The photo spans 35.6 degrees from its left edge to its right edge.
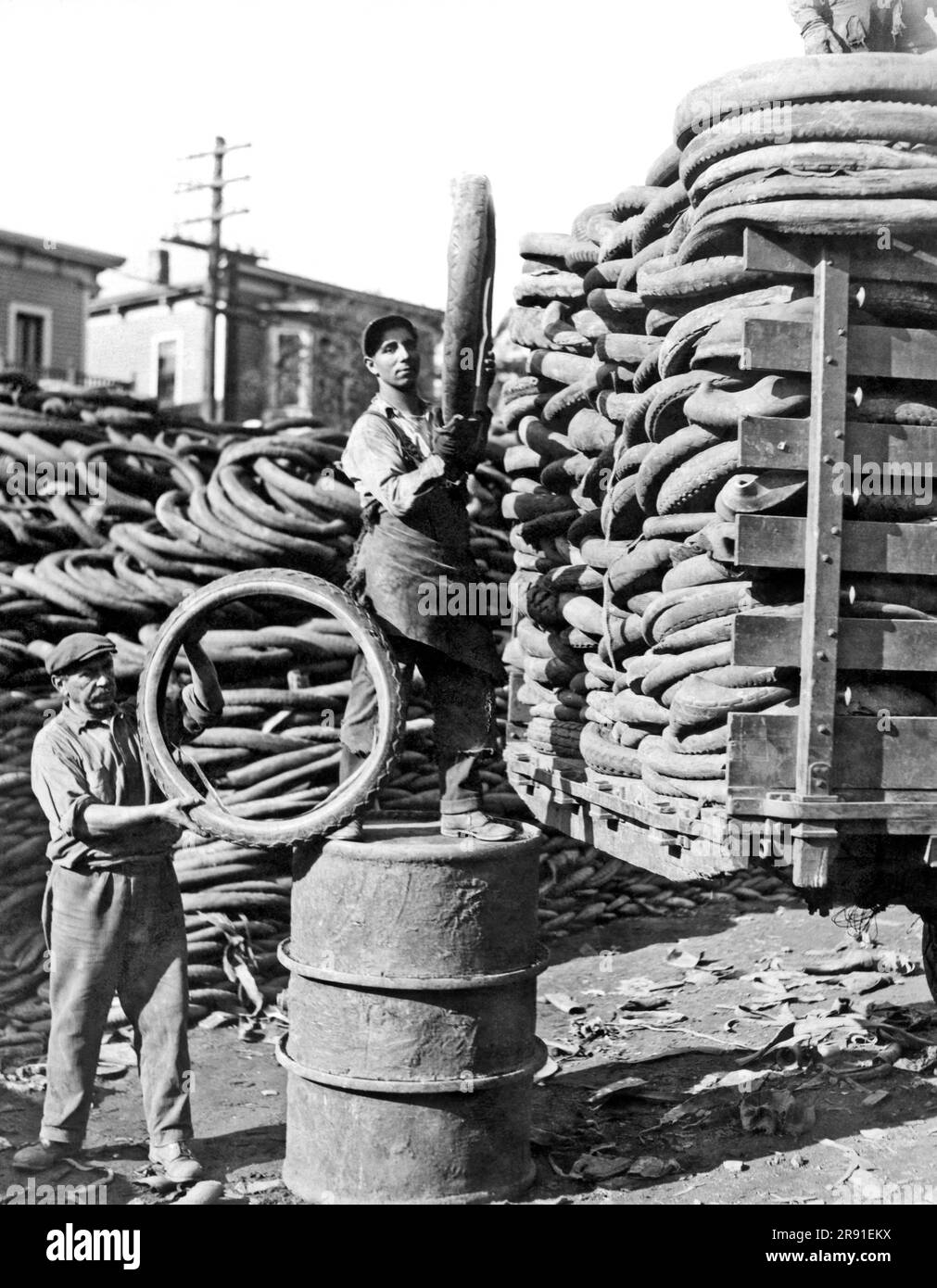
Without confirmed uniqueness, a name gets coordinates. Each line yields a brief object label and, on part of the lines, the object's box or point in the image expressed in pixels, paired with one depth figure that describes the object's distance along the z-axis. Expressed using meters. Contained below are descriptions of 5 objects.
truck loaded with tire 3.93
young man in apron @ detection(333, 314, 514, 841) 4.65
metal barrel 4.45
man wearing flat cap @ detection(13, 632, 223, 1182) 4.81
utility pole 25.75
